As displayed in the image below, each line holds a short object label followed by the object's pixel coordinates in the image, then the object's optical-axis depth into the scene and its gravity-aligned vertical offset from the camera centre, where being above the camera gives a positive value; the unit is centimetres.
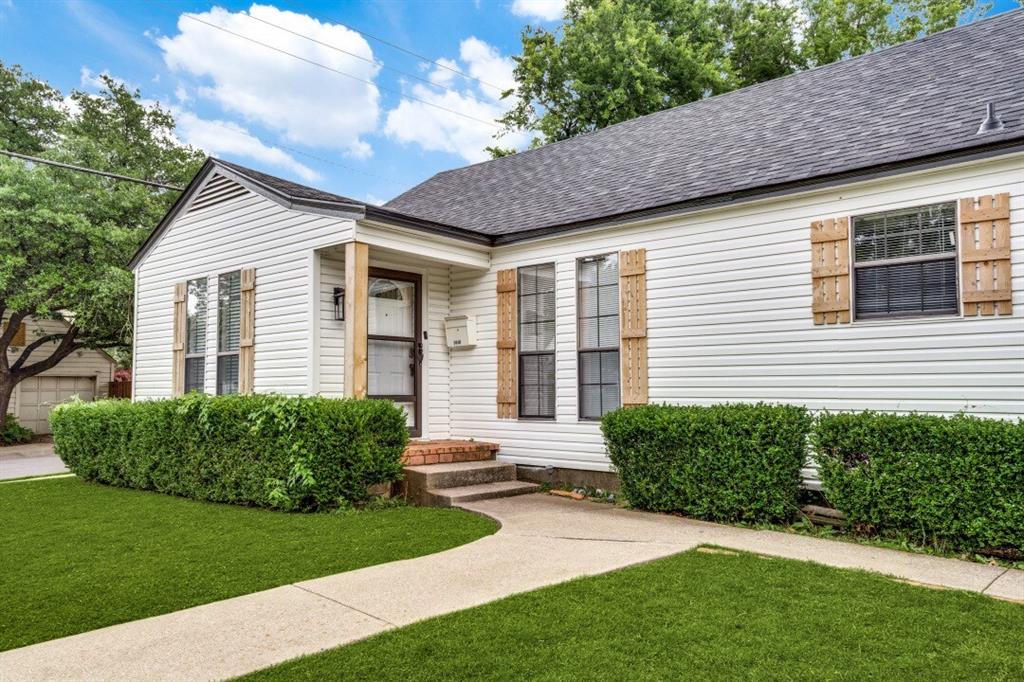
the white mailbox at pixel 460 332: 832 +40
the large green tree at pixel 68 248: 1462 +257
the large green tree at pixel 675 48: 1777 +863
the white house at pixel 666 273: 552 +93
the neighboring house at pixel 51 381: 1766 -41
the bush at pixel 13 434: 1609 -162
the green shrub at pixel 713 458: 547 -78
